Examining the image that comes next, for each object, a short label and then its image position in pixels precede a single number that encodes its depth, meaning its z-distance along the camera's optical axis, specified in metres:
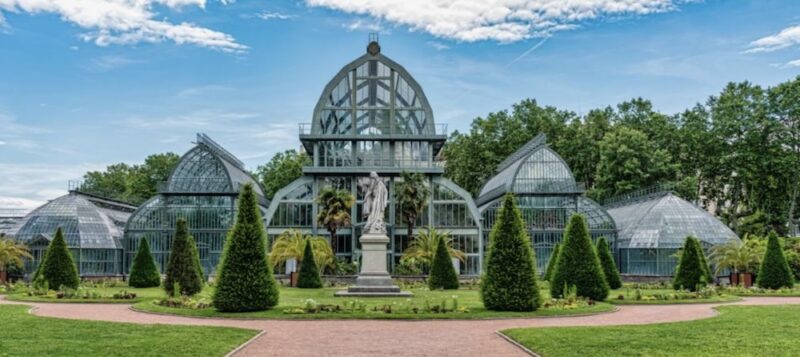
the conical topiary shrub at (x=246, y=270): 23.56
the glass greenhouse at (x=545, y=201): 56.81
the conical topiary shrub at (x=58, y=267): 34.66
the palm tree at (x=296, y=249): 47.75
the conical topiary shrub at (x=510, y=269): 23.88
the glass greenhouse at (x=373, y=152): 57.09
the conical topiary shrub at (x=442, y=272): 38.53
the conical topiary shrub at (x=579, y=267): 28.06
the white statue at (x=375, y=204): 34.78
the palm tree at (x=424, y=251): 49.91
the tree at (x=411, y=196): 53.06
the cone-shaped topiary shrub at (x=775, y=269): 36.97
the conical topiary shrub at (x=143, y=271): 40.31
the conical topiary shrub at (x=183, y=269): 30.33
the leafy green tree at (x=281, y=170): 79.75
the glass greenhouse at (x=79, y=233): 54.84
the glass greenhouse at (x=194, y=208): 56.06
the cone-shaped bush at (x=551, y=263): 43.03
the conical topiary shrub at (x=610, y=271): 37.47
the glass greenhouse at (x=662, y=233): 53.06
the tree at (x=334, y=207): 51.50
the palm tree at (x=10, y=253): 44.94
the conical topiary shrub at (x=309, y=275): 40.75
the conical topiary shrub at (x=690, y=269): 34.31
